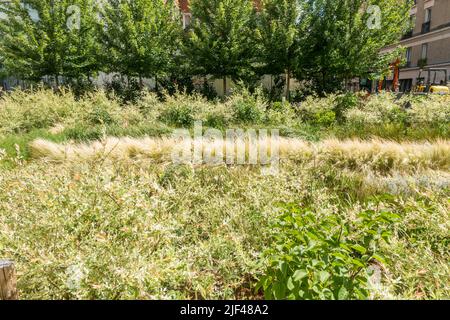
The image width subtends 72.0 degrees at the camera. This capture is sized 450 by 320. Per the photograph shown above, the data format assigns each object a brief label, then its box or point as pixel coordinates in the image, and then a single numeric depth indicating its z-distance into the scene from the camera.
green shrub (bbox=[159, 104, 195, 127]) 9.53
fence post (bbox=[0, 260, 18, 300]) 1.69
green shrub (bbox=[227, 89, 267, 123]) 9.33
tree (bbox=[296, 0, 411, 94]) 12.78
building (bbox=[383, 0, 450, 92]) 28.38
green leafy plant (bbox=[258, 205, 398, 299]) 1.87
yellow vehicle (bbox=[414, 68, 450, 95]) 18.08
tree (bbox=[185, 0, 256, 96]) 13.91
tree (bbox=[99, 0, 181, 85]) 13.87
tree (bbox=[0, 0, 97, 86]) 13.33
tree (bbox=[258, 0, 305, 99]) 13.20
